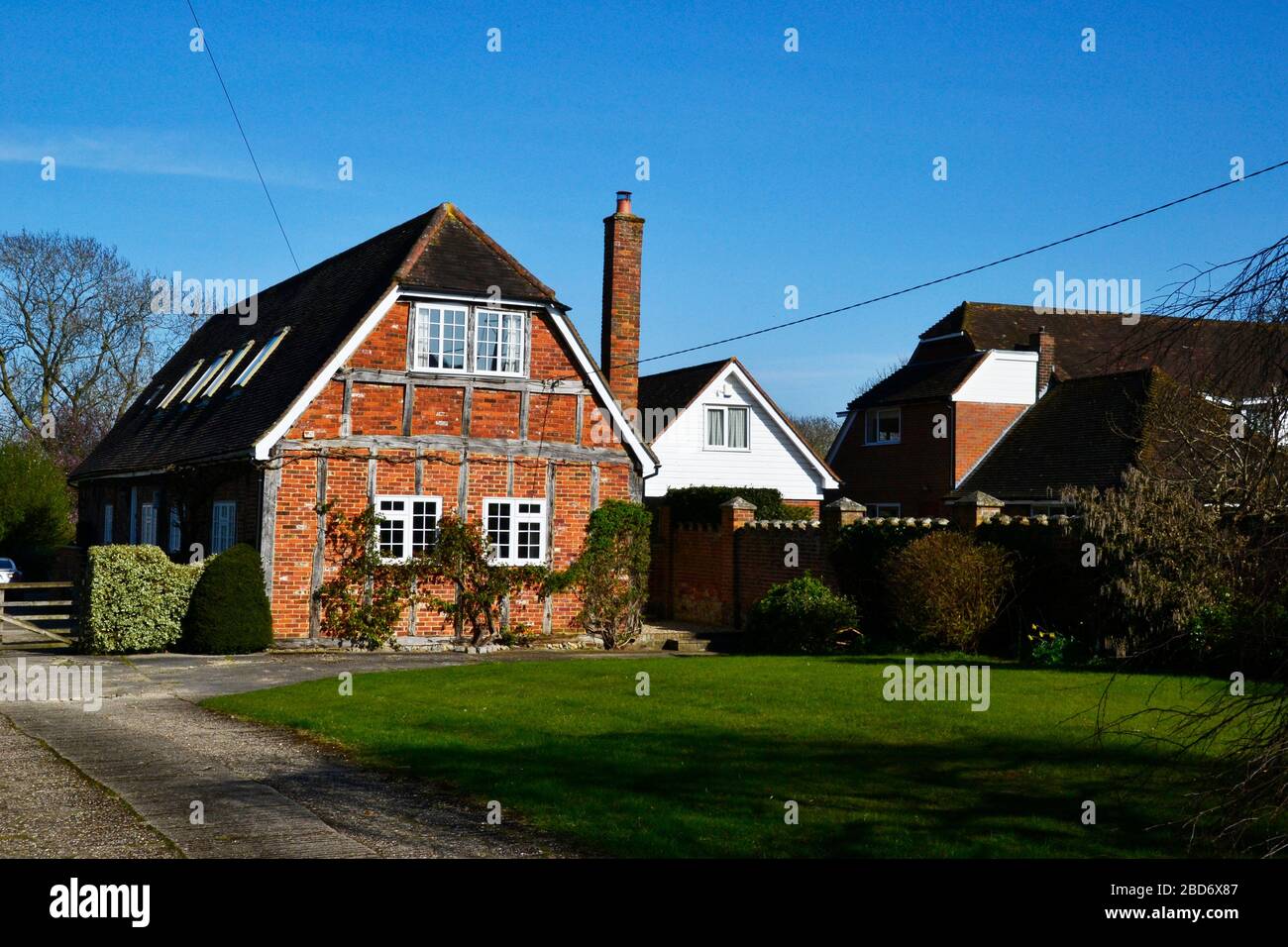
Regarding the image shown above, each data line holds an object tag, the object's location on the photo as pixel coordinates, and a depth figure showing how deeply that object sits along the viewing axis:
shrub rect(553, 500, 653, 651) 24.05
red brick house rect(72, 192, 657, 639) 21.94
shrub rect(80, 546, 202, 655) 20.31
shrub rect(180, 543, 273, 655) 20.55
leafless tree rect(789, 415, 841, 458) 88.94
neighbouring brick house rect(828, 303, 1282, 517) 34.09
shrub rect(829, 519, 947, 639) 21.88
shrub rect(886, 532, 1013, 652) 19.55
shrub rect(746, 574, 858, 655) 21.73
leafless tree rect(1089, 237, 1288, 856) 6.33
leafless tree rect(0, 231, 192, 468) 51.44
